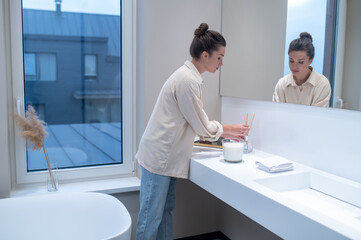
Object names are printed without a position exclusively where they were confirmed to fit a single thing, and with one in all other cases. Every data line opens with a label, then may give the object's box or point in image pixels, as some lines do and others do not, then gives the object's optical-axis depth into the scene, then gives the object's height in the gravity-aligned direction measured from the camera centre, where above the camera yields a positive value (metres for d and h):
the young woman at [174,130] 1.85 -0.26
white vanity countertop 1.21 -0.47
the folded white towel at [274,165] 1.77 -0.41
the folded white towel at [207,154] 2.05 -0.42
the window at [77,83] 2.26 -0.02
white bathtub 1.97 -0.78
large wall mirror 1.65 +0.20
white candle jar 1.95 -0.37
